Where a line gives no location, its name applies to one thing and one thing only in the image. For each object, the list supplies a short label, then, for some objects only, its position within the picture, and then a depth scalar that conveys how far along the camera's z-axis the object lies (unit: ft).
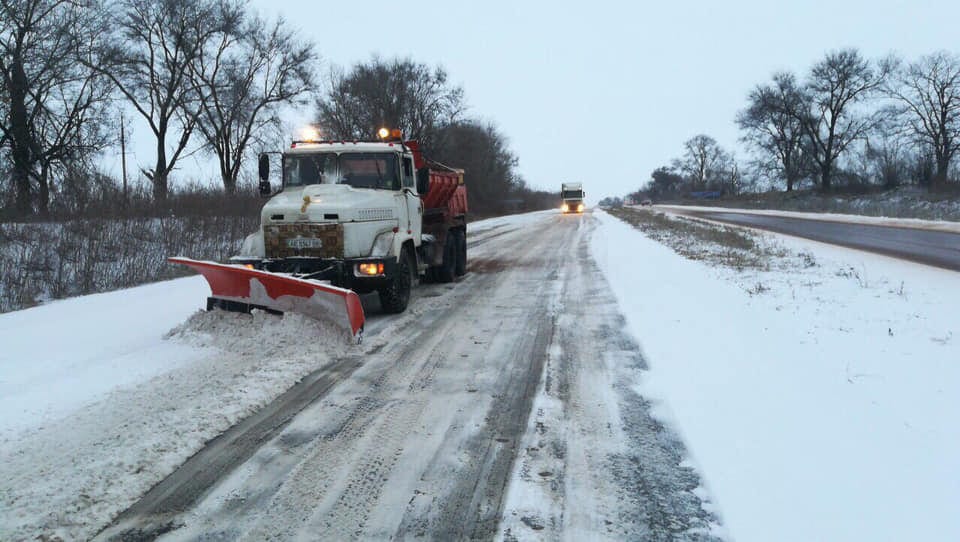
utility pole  90.74
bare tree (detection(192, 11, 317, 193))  129.39
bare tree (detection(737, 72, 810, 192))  226.58
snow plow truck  22.81
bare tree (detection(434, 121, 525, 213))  168.89
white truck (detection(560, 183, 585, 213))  207.10
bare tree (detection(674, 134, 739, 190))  443.73
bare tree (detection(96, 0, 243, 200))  116.98
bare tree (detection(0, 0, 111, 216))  71.51
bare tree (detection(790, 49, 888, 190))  207.21
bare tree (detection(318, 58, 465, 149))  146.10
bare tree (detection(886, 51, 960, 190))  176.55
